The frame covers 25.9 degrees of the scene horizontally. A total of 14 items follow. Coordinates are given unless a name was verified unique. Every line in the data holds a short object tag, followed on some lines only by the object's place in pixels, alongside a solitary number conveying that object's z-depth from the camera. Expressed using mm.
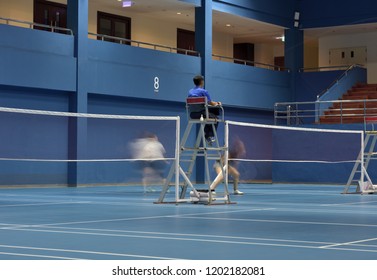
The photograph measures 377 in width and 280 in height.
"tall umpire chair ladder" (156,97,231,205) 13820
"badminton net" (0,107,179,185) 25375
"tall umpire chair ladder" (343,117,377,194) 19000
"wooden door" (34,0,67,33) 31302
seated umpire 14006
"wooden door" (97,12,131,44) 34656
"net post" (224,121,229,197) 14345
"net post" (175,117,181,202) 13914
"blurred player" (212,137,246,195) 14984
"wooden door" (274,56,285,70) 46416
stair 33219
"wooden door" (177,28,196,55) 39491
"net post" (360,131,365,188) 18906
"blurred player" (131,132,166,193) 21578
